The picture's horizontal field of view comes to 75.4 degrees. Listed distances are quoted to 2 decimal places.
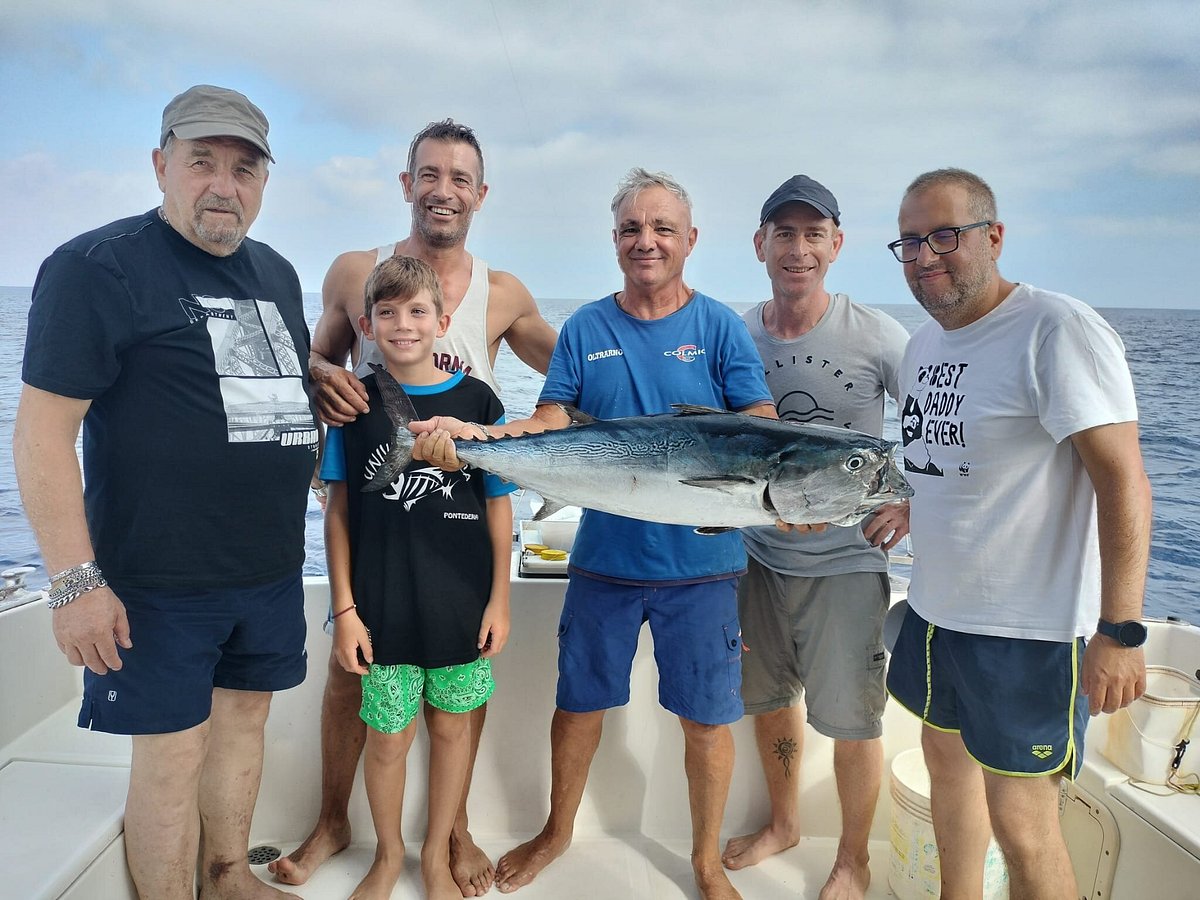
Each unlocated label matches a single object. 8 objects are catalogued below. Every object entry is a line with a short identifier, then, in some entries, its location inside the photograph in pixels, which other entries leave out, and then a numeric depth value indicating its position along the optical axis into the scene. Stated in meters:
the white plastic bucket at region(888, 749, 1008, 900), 2.34
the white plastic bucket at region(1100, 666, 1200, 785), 2.26
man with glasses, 1.68
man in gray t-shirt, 2.45
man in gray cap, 1.68
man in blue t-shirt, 2.27
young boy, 2.15
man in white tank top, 2.48
